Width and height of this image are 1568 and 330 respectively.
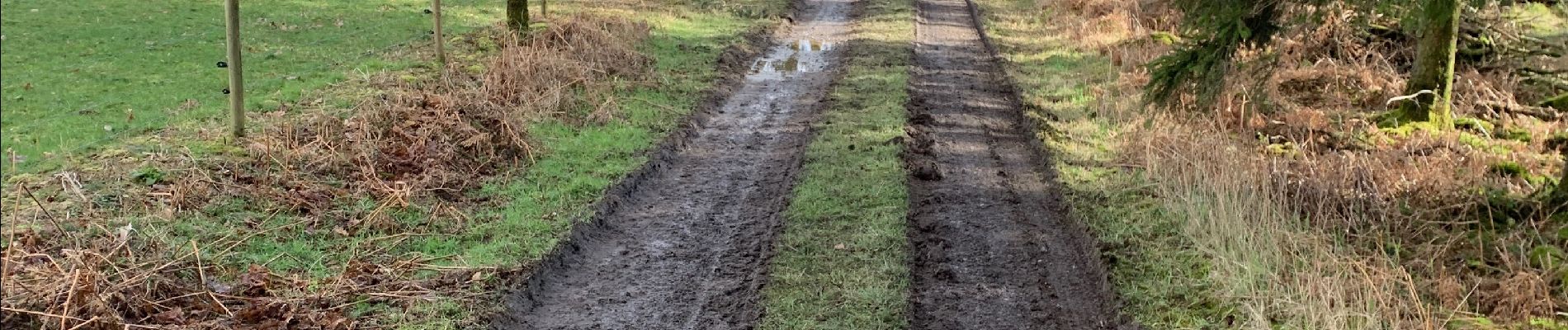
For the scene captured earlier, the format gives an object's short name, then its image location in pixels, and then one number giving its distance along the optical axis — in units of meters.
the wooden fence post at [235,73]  9.09
